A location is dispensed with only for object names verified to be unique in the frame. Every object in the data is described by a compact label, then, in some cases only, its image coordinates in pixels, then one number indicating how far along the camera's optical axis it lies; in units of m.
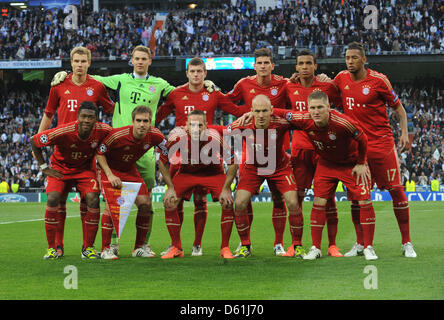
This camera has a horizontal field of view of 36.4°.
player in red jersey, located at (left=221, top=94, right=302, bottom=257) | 8.43
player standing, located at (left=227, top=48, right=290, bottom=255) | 8.98
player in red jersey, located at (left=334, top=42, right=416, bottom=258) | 8.49
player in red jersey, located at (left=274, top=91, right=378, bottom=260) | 7.90
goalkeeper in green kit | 9.18
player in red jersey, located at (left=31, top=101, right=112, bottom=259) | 8.38
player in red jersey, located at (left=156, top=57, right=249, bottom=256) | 8.99
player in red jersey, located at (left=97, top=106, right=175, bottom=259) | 8.34
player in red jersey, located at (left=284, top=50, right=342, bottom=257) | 8.72
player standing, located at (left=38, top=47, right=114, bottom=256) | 8.98
